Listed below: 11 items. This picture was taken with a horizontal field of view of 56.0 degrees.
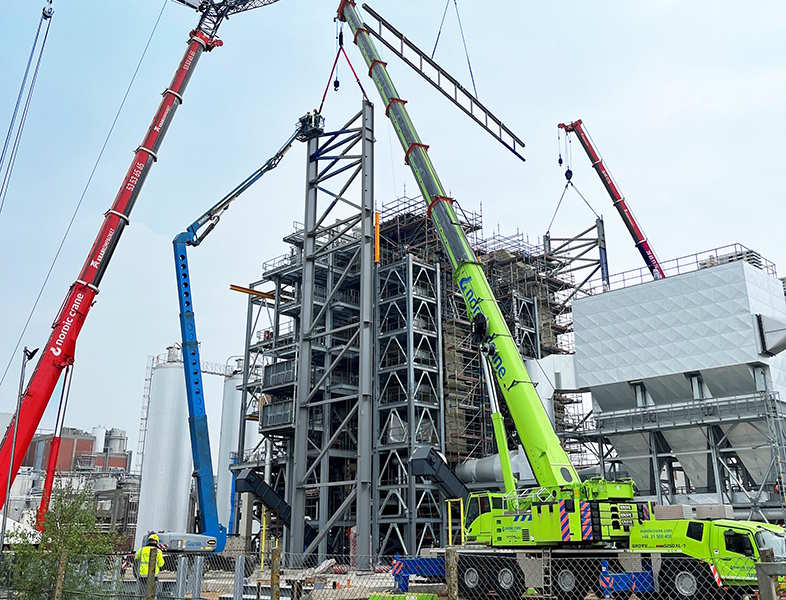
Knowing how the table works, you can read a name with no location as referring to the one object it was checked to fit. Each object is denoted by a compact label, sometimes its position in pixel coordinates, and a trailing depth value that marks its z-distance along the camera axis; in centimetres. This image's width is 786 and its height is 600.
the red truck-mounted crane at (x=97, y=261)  2395
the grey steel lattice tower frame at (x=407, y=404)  4288
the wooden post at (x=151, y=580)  1139
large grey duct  4166
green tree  1530
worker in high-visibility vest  2432
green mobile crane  1991
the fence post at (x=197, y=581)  1792
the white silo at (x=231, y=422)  6600
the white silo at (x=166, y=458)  5512
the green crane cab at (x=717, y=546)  1961
